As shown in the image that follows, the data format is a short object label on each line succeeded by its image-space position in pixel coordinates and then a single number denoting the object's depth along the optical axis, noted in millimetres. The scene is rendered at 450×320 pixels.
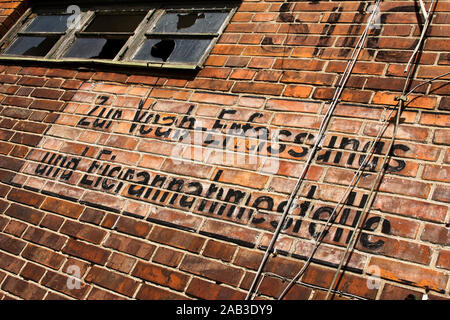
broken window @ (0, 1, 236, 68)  2162
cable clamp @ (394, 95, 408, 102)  1388
